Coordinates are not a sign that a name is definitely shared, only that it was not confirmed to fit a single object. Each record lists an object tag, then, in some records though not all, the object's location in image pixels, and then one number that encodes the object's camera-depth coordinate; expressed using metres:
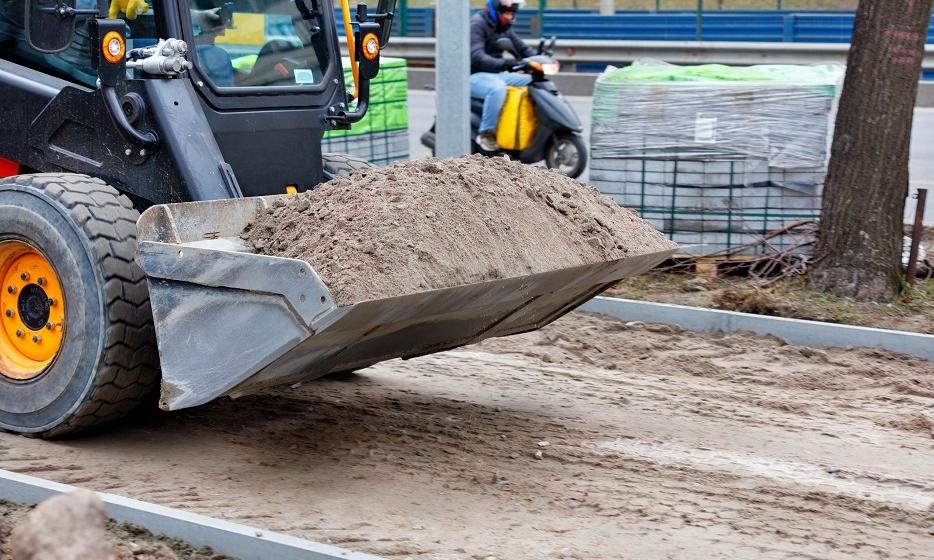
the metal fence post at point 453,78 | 8.30
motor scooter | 11.04
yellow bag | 11.12
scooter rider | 11.09
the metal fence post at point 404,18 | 23.23
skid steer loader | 4.40
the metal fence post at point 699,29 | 20.94
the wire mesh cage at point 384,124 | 10.72
